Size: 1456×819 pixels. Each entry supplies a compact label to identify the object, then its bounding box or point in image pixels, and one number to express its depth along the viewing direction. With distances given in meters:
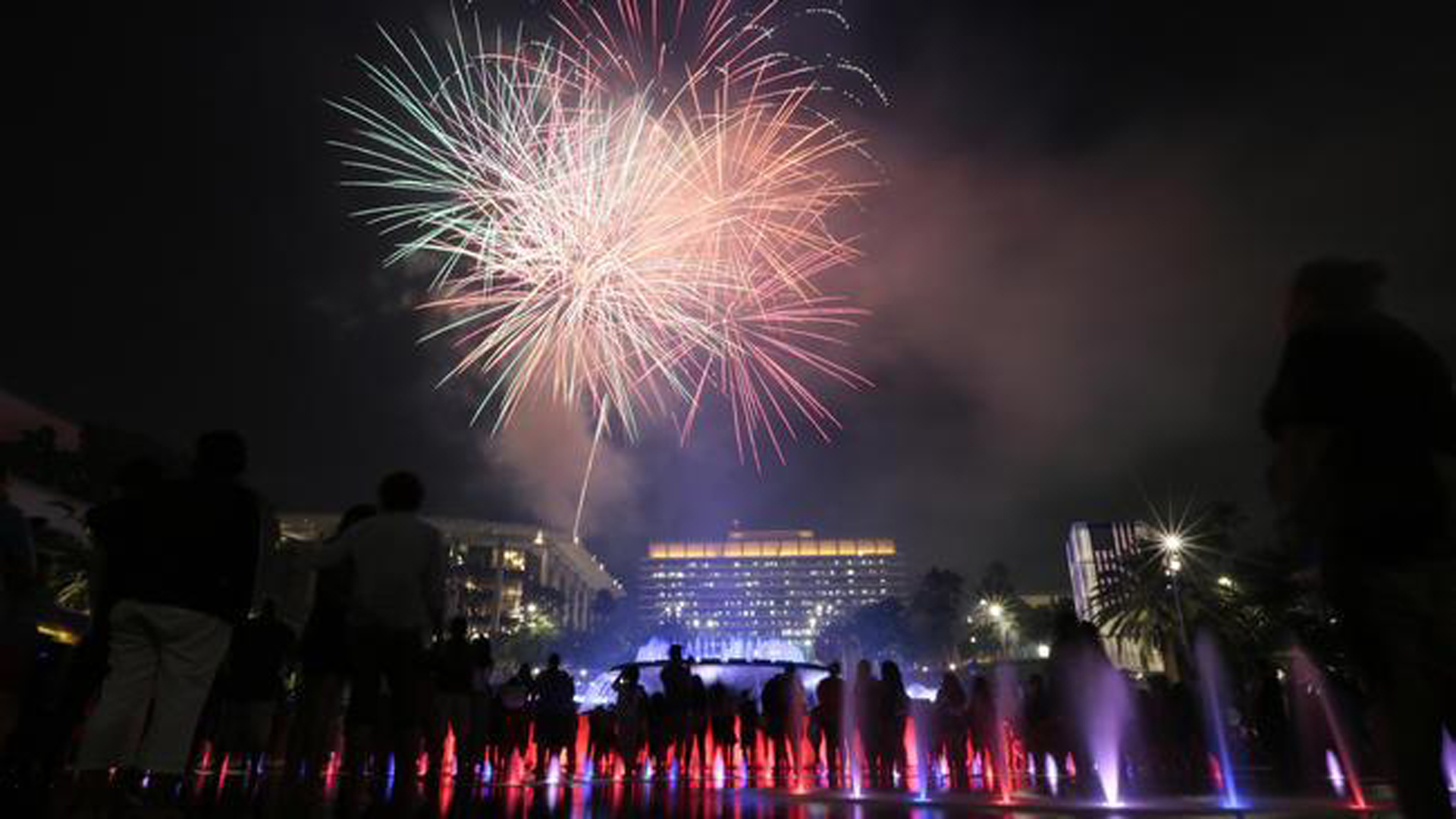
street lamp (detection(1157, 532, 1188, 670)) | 34.62
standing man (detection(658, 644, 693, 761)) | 11.86
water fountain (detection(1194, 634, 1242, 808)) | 11.27
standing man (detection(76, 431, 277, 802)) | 3.91
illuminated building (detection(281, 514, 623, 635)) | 113.00
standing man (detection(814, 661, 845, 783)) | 11.48
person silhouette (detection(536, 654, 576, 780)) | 11.62
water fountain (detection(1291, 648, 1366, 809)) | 11.40
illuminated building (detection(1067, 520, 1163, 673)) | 132.88
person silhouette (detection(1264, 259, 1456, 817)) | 2.58
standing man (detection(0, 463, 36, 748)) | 5.94
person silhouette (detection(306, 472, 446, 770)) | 4.85
